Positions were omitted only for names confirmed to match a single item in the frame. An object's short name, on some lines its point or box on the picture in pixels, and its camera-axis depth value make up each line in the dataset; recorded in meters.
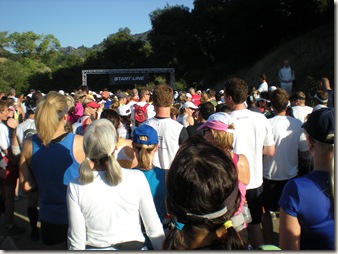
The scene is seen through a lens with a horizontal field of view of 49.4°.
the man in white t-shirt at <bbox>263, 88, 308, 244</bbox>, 4.20
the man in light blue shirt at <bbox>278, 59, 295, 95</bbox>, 15.12
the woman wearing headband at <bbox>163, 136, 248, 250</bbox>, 1.53
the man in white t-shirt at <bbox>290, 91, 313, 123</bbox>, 5.65
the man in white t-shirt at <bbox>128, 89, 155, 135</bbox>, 6.64
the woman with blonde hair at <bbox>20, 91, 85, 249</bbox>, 2.91
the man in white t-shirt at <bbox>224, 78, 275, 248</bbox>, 3.83
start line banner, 28.31
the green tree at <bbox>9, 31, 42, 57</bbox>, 72.31
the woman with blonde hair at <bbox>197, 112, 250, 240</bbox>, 2.98
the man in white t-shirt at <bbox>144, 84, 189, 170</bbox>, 4.14
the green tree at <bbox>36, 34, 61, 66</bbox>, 75.75
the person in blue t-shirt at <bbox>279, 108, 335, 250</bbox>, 1.86
